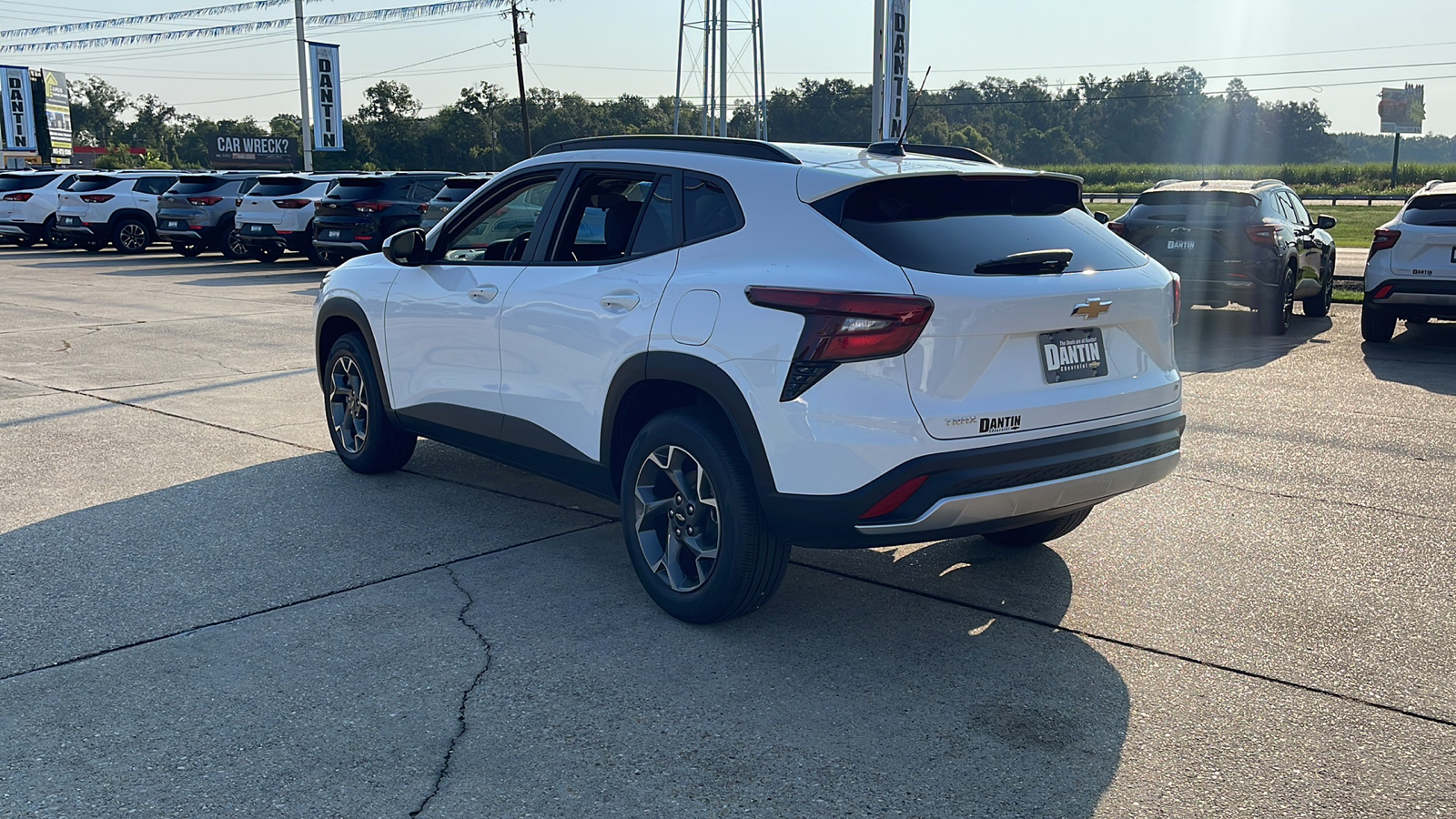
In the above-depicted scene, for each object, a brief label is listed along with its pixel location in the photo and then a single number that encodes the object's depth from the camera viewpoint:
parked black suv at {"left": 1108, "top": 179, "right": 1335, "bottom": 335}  12.46
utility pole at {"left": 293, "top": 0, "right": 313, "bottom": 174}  41.03
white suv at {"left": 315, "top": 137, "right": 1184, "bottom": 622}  3.92
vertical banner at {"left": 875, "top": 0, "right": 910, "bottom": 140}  17.31
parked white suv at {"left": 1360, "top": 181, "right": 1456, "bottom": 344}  11.25
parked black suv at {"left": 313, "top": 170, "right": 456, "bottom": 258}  21.42
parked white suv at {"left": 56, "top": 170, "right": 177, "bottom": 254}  28.03
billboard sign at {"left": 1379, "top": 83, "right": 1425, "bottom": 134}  95.94
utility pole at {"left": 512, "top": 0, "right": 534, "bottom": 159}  53.31
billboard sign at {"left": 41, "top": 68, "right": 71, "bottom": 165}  81.56
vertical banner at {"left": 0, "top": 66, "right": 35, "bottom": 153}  56.03
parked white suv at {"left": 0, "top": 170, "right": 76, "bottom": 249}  30.41
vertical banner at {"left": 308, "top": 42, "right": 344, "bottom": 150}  42.06
